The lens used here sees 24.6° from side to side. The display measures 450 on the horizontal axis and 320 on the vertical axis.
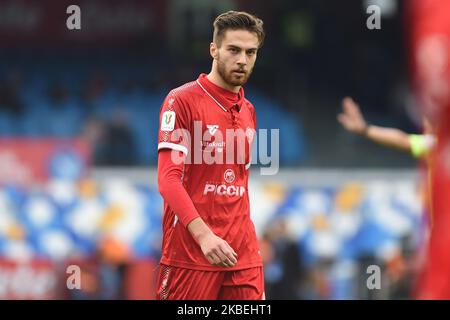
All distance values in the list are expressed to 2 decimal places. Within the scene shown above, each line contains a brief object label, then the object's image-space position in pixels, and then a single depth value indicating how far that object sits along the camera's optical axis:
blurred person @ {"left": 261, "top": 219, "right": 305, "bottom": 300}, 12.52
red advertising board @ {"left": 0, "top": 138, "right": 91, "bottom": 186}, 15.06
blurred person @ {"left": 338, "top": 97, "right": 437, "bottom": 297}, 3.29
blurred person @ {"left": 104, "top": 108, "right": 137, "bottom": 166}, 15.24
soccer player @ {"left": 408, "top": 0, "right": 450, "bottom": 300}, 2.82
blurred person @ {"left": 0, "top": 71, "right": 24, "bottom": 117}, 16.20
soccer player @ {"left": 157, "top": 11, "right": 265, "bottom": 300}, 5.12
